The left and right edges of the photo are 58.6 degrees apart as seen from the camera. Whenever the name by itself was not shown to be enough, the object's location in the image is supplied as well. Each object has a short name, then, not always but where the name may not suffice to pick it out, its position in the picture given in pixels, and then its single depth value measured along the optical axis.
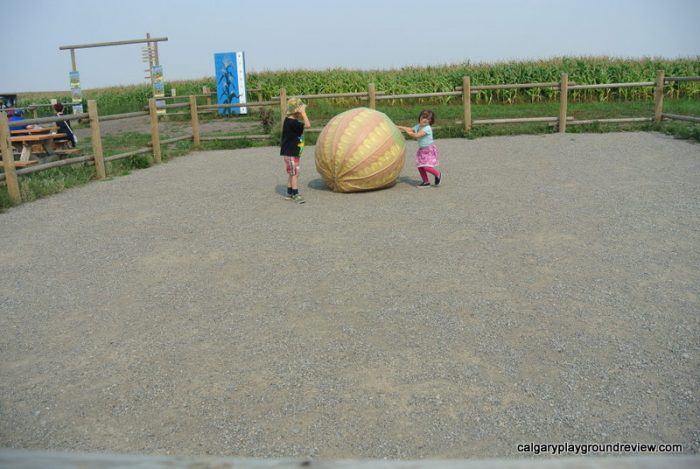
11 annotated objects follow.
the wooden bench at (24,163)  10.44
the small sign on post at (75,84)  26.06
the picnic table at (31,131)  12.22
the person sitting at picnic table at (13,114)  18.84
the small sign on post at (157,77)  25.53
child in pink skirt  9.08
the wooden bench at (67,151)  12.30
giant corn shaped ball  8.71
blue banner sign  25.69
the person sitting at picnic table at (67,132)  13.10
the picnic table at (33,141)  11.75
